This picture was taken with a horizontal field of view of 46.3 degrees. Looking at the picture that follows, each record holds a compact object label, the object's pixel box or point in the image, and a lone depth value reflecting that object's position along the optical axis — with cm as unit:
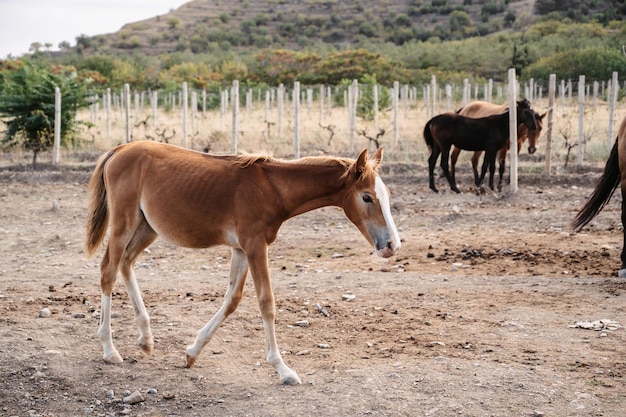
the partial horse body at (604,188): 873
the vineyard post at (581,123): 1672
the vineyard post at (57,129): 1852
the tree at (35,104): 1955
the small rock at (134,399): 475
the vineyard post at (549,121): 1482
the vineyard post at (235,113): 1773
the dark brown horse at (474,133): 1448
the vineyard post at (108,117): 2440
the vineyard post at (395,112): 2008
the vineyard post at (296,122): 1819
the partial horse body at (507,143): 1504
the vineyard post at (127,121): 1986
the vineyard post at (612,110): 1728
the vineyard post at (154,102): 2286
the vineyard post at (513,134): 1364
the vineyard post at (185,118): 2038
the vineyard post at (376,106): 2232
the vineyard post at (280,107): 2259
